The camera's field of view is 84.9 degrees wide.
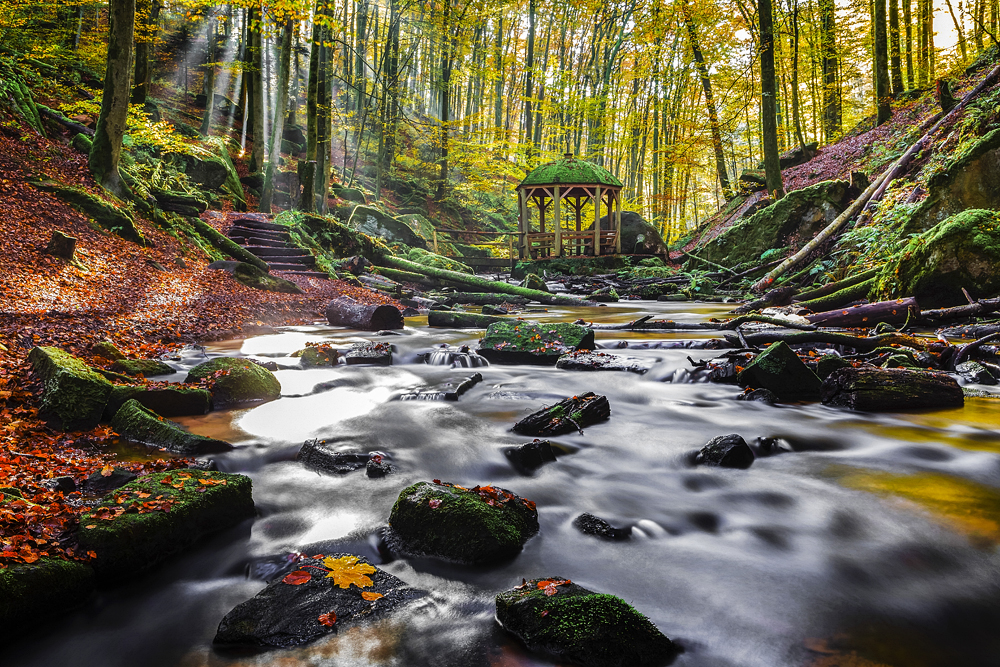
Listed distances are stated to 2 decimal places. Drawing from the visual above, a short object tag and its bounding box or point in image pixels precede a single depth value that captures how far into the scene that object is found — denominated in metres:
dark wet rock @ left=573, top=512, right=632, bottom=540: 3.41
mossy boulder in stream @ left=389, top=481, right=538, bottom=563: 2.98
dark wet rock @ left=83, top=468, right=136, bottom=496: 3.35
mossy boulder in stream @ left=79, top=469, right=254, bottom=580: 2.69
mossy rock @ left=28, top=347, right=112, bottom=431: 4.38
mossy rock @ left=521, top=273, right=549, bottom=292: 17.38
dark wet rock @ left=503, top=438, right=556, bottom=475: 4.43
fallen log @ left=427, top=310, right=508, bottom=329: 11.30
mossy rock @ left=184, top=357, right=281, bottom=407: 5.72
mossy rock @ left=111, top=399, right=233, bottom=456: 4.27
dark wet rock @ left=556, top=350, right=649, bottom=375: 7.54
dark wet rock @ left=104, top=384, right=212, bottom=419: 4.70
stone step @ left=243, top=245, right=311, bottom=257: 15.20
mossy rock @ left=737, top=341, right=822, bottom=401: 5.87
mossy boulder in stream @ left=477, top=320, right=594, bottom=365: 8.11
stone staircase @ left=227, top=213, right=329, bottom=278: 15.18
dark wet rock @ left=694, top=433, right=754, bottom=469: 4.33
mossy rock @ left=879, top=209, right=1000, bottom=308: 8.00
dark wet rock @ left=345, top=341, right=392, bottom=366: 8.02
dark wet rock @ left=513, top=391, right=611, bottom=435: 5.19
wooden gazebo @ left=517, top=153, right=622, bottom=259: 22.02
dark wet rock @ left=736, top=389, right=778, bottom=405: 5.77
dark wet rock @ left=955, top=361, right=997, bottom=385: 5.85
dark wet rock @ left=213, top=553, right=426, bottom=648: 2.34
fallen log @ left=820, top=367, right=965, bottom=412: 5.24
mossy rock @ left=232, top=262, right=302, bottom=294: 12.49
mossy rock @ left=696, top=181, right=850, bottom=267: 15.41
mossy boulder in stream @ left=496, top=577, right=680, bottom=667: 2.18
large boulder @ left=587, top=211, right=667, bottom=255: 23.66
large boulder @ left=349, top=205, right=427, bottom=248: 23.69
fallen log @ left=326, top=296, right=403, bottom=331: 10.91
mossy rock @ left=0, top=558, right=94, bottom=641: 2.26
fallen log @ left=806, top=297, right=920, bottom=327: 8.12
